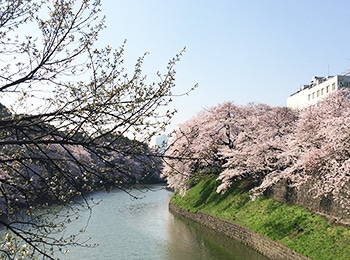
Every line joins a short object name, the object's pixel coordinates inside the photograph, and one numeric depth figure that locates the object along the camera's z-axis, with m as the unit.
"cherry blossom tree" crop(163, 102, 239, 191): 31.76
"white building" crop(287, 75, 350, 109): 50.97
